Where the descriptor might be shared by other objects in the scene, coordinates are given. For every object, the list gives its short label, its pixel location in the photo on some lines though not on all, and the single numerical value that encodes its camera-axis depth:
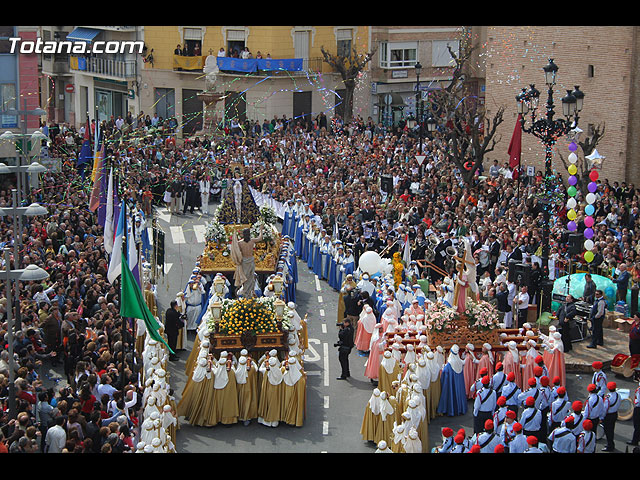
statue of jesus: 20.83
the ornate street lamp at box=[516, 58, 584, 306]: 21.22
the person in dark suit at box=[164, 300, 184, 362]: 19.62
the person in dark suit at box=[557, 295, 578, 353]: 19.78
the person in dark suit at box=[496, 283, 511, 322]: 20.72
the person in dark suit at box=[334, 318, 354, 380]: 18.39
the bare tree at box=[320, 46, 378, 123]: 50.78
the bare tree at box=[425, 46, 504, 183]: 34.31
